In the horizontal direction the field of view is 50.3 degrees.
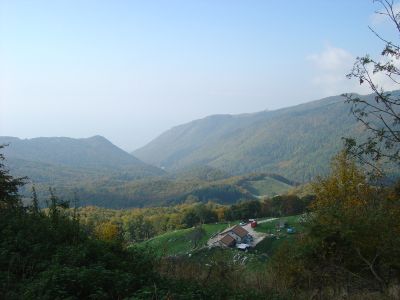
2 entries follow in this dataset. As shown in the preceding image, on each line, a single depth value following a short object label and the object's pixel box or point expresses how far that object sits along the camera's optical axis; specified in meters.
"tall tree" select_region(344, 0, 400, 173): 10.26
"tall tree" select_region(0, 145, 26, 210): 12.77
